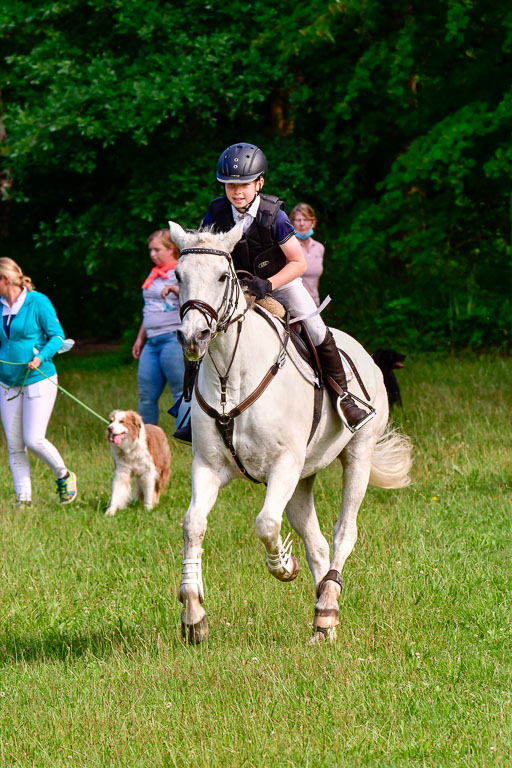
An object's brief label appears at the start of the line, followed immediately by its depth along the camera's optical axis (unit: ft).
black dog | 87.86
